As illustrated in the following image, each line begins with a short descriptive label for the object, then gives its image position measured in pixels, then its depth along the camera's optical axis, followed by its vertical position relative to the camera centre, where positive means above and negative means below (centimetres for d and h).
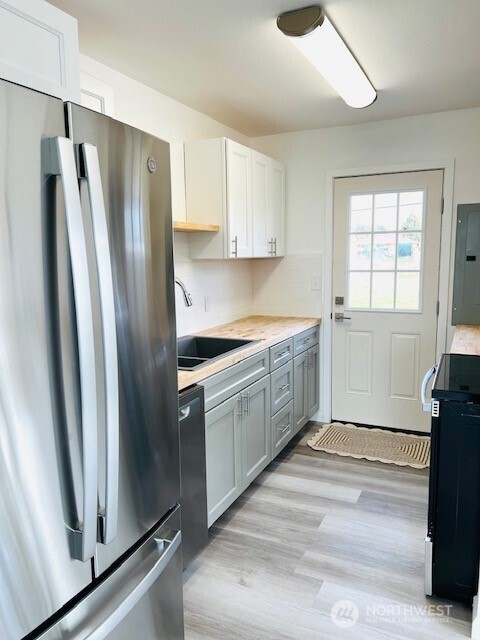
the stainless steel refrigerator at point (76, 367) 84 -21
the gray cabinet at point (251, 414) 225 -89
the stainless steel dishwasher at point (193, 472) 193 -91
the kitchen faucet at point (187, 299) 223 -17
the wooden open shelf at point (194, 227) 257 +22
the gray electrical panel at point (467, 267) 331 -4
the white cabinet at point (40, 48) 105 +53
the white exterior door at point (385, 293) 348 -24
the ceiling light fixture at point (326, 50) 186 +97
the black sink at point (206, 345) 288 -52
